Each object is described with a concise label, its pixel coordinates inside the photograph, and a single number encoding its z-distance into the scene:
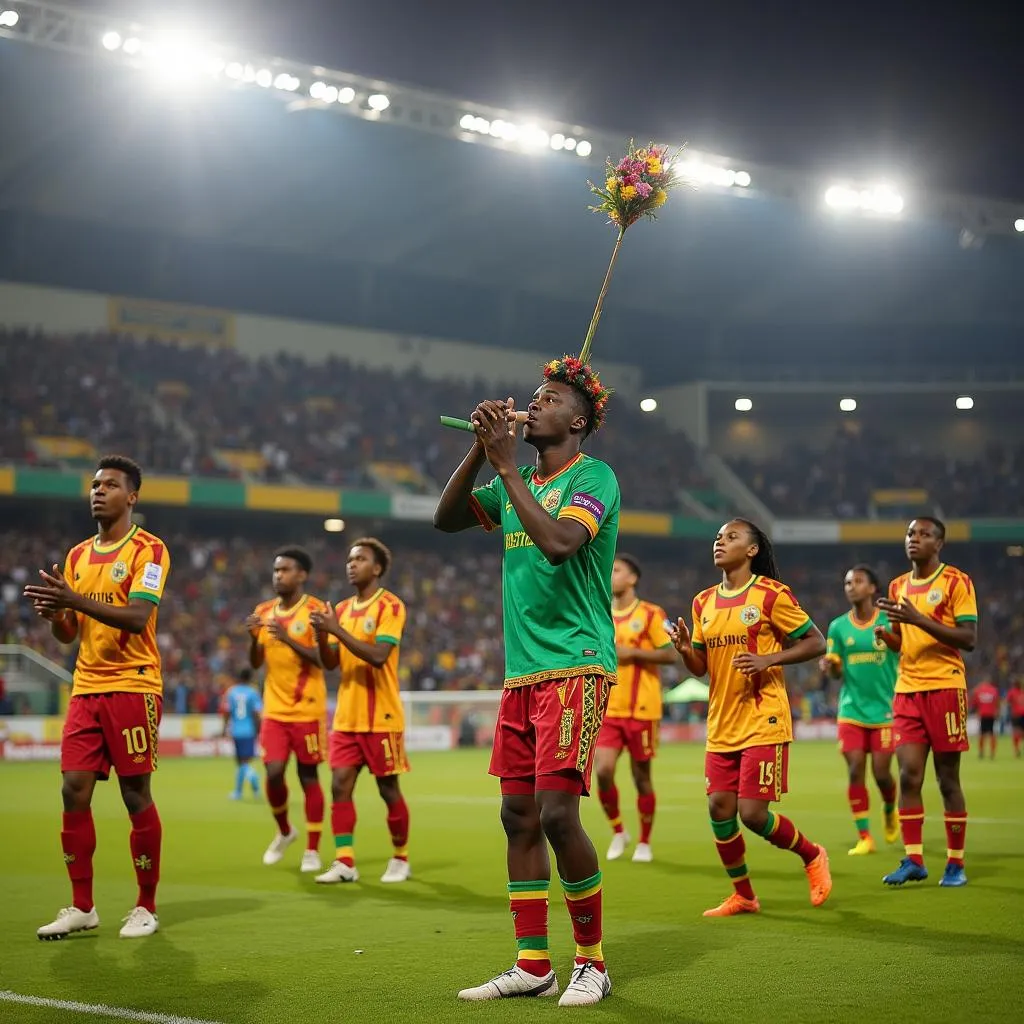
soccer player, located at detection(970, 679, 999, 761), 30.22
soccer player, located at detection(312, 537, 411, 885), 11.54
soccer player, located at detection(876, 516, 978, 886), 10.39
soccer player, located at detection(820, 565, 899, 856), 13.30
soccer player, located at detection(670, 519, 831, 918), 8.92
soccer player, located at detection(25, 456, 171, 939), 8.23
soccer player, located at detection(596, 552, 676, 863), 12.92
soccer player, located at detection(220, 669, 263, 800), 20.89
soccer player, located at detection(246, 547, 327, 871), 12.39
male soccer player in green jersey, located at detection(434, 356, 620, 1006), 6.20
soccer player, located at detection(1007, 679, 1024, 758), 31.60
